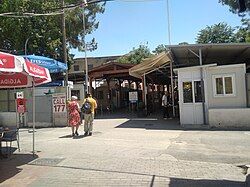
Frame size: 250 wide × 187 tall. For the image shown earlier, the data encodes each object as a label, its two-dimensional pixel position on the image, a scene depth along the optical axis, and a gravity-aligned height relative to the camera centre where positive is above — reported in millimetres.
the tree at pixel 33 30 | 17459 +6012
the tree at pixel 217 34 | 25056 +7463
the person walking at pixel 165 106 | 12775 -463
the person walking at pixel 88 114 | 8755 -545
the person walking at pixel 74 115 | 8747 -571
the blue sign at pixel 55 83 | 13902 +1243
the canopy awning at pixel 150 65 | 13431 +2104
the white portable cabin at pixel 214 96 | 9862 +63
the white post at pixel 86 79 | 16056 +1621
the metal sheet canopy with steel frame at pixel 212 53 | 10722 +2501
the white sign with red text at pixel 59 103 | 11284 -83
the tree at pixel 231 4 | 17483 +7775
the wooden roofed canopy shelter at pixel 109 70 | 15952 +2232
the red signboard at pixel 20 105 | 8095 -92
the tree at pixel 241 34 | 23622 +6964
